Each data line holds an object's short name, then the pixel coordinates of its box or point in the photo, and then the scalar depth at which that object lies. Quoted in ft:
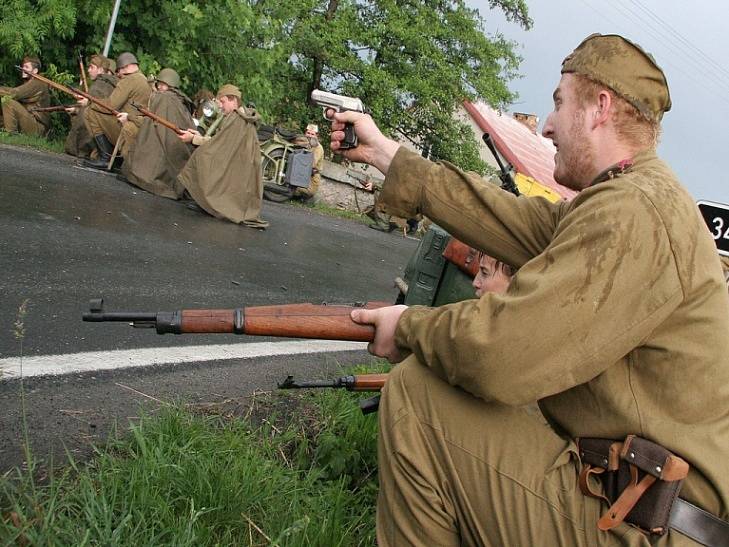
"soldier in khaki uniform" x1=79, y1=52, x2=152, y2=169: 35.60
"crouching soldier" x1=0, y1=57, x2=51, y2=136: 39.34
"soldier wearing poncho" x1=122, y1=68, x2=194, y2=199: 33.65
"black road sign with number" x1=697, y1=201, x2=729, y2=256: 12.75
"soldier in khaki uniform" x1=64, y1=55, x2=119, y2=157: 37.50
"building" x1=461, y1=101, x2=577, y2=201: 95.28
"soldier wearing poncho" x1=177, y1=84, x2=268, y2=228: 32.22
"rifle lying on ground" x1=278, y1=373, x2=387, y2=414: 10.14
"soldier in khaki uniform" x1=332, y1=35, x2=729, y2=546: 5.35
